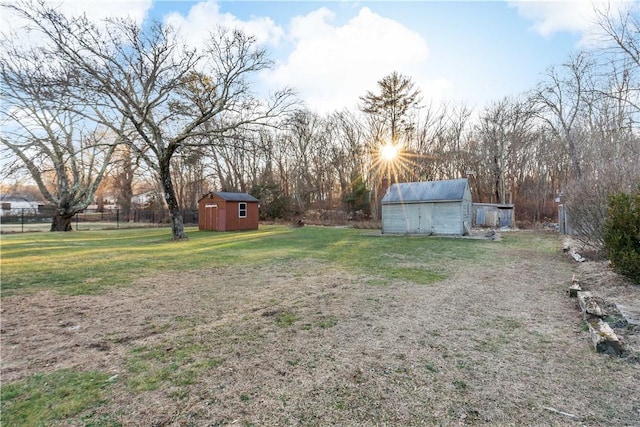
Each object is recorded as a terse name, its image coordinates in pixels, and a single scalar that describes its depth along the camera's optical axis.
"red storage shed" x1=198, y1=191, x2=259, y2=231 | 21.66
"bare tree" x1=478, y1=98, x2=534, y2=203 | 26.70
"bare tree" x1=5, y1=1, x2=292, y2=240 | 11.24
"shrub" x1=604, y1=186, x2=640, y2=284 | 5.56
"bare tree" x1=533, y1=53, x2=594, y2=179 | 19.52
